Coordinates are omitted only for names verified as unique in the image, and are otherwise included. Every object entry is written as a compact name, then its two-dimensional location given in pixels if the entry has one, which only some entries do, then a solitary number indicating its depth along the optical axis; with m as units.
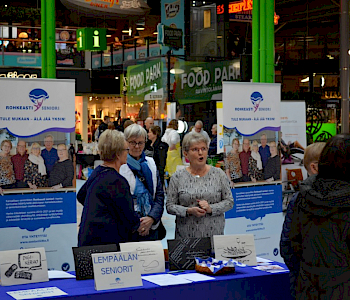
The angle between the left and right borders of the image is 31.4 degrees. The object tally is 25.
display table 3.45
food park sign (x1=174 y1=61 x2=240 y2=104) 16.33
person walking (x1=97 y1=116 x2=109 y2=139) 18.14
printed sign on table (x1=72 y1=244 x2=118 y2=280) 3.63
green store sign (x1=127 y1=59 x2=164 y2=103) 16.44
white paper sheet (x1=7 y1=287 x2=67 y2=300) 3.31
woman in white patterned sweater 4.57
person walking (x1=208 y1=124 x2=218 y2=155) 13.43
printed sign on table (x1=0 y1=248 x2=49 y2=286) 3.56
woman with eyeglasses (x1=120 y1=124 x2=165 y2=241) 4.72
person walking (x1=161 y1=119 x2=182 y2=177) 13.09
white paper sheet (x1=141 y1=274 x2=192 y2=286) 3.61
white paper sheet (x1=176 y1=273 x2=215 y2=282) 3.69
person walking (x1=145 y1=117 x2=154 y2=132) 13.44
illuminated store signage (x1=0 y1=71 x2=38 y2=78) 20.61
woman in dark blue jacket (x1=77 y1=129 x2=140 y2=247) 3.96
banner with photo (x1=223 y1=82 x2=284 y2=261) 5.91
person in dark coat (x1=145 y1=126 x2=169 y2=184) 11.80
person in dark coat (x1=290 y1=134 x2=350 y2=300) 2.98
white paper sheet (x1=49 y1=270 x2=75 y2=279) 3.77
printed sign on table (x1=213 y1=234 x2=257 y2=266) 4.01
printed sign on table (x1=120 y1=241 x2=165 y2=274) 3.81
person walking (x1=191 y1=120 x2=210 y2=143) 13.05
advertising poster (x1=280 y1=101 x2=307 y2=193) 8.81
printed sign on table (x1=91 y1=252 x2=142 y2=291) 3.48
